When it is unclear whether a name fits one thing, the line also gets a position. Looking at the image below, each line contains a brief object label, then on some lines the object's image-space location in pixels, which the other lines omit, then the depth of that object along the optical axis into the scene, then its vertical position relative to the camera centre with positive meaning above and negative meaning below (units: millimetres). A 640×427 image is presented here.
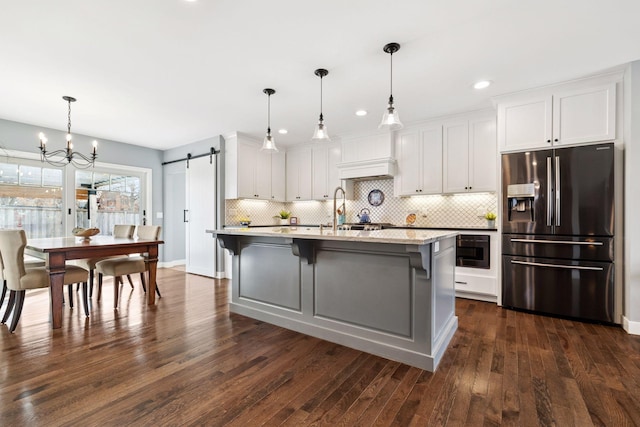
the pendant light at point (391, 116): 2514 +817
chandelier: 4773 +908
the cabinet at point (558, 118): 3053 +1028
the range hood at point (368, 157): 4715 +909
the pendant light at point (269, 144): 3242 +744
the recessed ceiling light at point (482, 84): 3195 +1386
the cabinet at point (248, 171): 5199 +776
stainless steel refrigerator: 3008 -207
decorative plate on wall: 5250 +274
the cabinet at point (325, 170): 5543 +802
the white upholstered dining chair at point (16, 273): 2786 -566
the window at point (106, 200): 5312 +262
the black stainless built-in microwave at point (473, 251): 3816 -495
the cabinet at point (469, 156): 4008 +784
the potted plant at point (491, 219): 3943 -87
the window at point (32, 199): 4508 +226
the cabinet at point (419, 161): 4391 +777
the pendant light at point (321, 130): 2938 +809
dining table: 2878 -414
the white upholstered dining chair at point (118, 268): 3449 -649
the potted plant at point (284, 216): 5902 -60
